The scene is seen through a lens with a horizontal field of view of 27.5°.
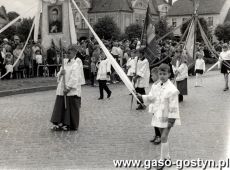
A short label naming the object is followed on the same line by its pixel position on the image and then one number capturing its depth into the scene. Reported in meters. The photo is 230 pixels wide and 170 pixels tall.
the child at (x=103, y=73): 14.94
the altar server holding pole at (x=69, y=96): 9.52
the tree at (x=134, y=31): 67.68
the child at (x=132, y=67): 12.98
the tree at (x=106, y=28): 68.31
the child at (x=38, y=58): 20.58
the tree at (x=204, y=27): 58.11
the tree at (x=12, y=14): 80.34
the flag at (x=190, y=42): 15.32
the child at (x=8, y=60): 18.84
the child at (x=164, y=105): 6.70
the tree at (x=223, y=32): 65.06
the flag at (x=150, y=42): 12.73
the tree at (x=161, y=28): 60.16
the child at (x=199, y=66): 19.28
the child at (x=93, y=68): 19.12
